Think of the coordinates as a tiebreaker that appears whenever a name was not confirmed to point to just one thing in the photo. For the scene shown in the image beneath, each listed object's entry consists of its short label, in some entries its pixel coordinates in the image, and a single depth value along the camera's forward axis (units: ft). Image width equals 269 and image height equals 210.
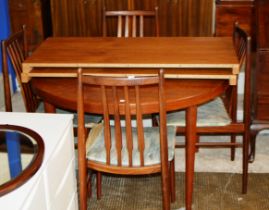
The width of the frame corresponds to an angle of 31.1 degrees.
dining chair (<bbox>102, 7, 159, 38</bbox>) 10.28
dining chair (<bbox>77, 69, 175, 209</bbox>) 6.53
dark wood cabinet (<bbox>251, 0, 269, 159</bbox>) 8.46
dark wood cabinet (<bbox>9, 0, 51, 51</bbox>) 13.08
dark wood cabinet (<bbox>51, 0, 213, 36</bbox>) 13.35
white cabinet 4.59
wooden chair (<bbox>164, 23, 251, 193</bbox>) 8.03
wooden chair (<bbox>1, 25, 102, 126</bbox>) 8.18
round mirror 4.77
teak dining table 7.32
